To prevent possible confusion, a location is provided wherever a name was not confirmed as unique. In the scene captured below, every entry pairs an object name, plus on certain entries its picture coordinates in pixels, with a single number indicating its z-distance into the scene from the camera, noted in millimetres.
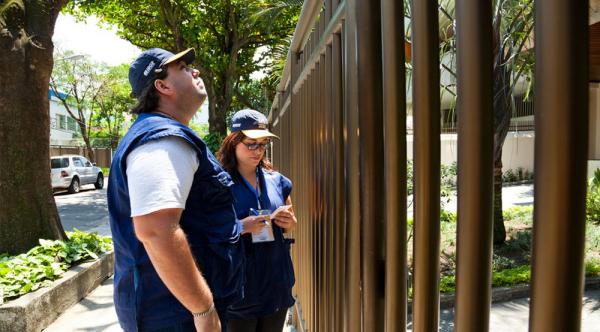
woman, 2768
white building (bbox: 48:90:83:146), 50944
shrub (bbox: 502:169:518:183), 22452
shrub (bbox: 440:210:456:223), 9711
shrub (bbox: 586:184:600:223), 10262
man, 1721
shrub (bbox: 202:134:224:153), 15891
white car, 22281
